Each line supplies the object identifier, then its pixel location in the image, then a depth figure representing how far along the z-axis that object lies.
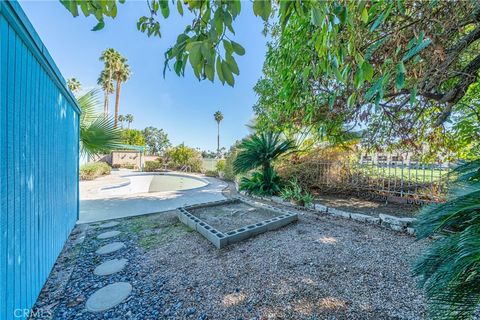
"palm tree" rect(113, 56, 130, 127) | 20.00
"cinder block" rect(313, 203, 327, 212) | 4.75
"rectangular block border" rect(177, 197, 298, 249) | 3.06
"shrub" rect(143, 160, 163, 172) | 18.83
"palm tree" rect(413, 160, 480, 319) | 0.92
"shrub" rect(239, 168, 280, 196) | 6.30
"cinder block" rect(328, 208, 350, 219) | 4.30
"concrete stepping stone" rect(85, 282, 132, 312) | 1.86
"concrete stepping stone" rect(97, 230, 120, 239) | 3.42
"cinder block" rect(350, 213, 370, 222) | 4.02
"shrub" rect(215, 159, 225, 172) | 13.28
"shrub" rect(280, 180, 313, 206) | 5.14
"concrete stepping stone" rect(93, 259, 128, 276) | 2.41
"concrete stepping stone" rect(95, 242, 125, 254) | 2.93
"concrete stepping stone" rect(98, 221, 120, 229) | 3.93
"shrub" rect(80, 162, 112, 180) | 10.11
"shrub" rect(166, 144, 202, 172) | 17.50
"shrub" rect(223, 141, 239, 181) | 10.76
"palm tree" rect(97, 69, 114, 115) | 19.60
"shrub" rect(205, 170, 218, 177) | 14.12
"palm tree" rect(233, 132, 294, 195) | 6.15
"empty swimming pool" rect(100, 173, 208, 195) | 8.06
